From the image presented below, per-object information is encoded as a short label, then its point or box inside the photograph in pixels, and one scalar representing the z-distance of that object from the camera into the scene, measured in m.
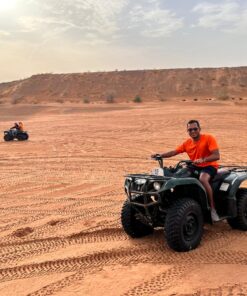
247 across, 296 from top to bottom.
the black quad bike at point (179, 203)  5.81
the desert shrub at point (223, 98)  46.56
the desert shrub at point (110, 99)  53.19
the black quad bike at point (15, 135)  21.25
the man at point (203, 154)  6.34
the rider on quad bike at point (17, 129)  21.24
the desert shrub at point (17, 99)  61.02
